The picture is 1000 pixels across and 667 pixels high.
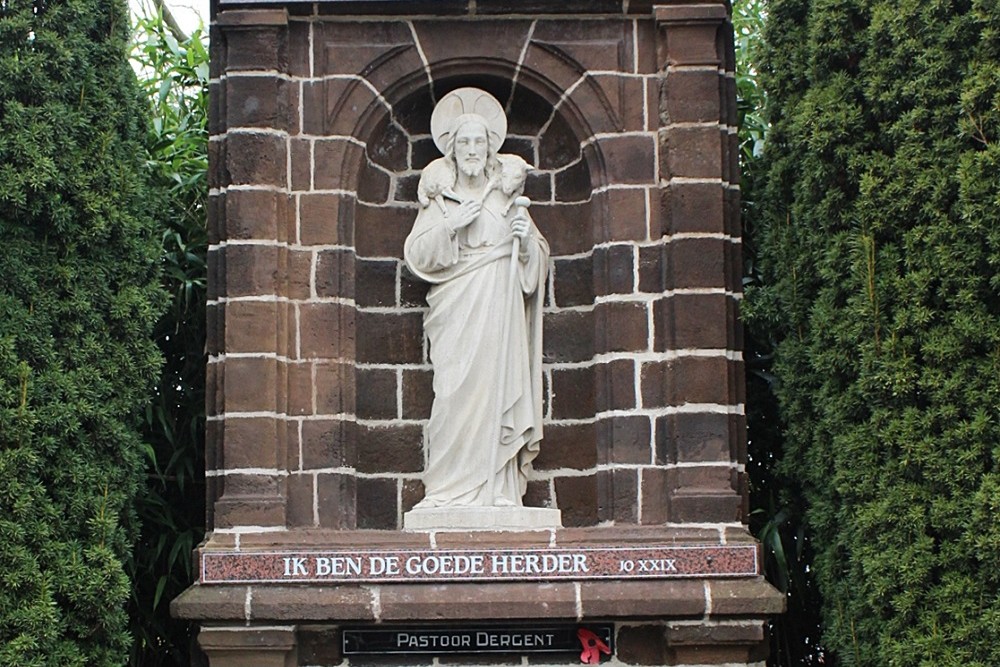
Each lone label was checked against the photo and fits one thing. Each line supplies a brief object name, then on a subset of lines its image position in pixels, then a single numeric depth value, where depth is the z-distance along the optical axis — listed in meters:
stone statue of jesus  9.64
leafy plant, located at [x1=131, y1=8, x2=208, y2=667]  10.34
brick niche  9.25
